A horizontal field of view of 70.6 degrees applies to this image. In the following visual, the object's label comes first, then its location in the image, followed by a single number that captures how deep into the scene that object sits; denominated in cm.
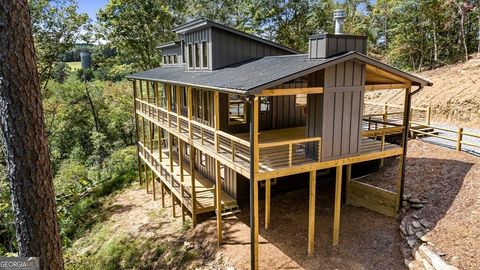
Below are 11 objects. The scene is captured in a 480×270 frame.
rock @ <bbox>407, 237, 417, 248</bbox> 976
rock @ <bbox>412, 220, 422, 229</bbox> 1025
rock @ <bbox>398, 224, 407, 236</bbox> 1039
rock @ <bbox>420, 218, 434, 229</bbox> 1001
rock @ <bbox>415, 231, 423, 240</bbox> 980
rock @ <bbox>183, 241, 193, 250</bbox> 1236
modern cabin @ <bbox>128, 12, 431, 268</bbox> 941
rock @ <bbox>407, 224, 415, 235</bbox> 1019
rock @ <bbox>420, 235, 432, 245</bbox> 951
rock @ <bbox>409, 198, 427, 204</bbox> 1123
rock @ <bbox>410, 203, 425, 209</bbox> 1113
